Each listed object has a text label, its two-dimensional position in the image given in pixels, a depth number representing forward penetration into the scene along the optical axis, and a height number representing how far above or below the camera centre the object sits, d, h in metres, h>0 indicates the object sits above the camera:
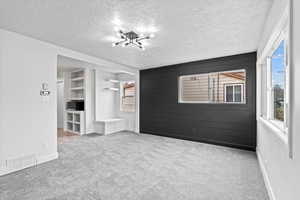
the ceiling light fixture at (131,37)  2.69 +1.20
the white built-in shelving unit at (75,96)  5.63 +0.15
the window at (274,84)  1.87 +0.25
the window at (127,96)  6.49 +0.15
